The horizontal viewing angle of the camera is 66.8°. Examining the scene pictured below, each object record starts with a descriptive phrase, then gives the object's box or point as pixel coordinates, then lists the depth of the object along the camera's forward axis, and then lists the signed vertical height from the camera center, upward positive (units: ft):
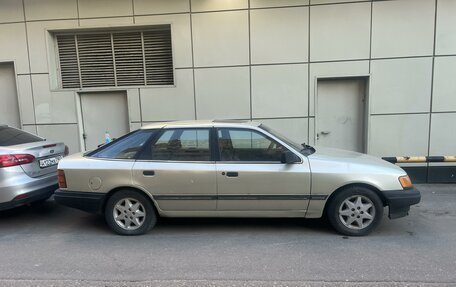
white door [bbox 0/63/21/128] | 26.76 +0.44
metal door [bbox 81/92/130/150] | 26.37 -1.05
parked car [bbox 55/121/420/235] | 14.19 -3.44
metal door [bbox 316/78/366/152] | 24.81 -1.38
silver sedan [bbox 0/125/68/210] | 15.56 -3.04
